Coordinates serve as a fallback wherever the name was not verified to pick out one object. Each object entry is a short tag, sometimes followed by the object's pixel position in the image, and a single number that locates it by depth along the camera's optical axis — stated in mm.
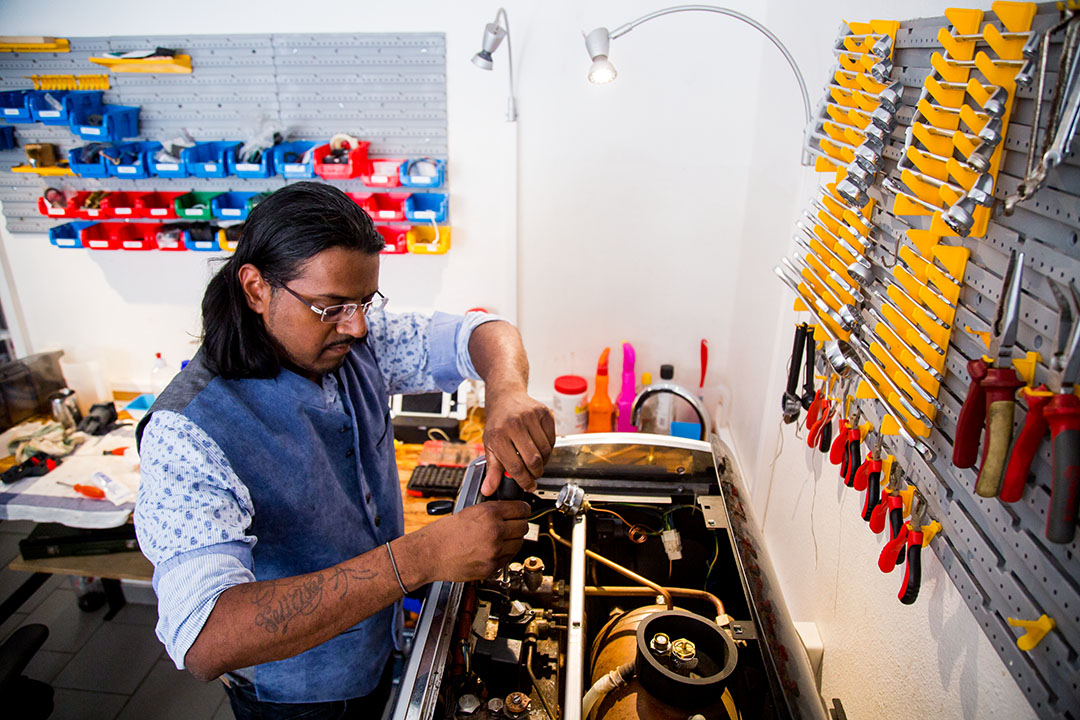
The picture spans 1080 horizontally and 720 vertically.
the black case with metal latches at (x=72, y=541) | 2279
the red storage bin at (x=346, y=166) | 2605
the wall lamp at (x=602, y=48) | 1802
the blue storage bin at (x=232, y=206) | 2832
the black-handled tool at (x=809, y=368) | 1577
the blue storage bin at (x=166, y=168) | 2719
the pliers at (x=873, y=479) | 1214
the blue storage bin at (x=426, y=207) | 2709
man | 992
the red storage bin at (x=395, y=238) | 2842
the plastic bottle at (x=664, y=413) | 2701
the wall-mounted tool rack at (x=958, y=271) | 776
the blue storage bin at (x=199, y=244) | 2867
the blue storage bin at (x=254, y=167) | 2666
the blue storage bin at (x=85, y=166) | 2748
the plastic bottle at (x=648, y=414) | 2885
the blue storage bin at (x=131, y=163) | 2754
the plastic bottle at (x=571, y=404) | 2857
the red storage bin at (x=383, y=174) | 2672
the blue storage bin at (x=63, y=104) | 2705
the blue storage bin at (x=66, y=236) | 2912
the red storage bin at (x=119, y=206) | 2854
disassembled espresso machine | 1096
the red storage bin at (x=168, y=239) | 2898
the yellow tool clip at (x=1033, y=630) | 774
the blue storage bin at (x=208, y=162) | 2693
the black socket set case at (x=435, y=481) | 2412
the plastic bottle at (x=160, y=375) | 3168
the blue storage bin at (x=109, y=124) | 2734
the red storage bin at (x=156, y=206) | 2848
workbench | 2242
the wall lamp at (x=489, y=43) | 2127
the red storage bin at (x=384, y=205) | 2744
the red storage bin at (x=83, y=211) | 2859
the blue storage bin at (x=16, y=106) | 2727
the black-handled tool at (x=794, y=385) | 1618
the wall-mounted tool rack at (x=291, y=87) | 2684
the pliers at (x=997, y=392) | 803
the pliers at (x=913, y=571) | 1046
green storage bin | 2824
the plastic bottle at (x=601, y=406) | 2865
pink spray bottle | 2859
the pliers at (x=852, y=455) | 1292
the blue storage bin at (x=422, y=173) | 2660
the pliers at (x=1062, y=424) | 693
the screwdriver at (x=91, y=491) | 2371
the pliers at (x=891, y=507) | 1117
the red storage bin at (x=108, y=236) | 2902
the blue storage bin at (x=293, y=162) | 2619
